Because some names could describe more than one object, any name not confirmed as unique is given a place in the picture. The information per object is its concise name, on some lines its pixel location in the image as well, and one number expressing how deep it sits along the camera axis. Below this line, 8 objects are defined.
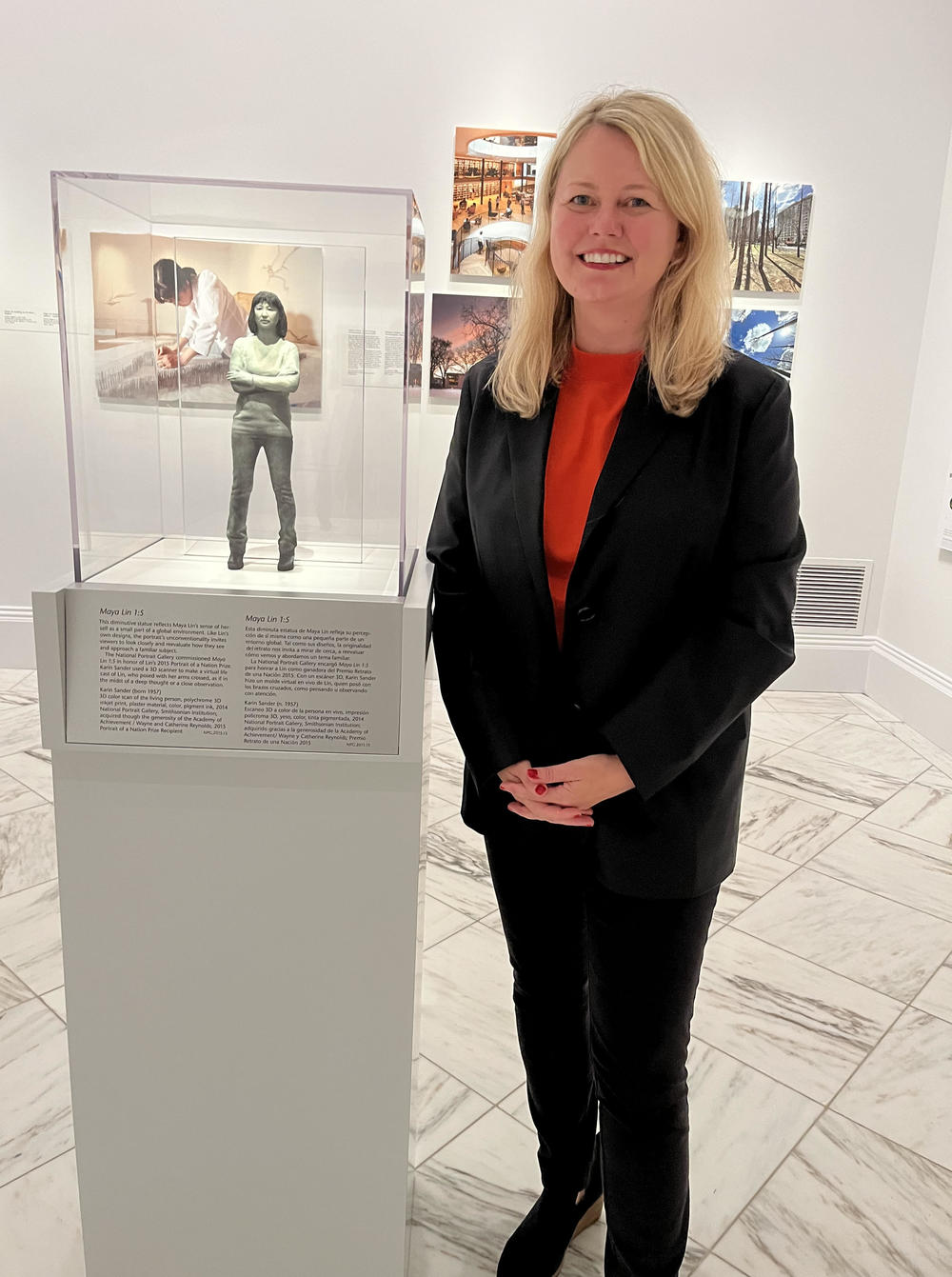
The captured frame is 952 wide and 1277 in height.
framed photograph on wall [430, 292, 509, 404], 5.02
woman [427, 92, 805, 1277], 1.31
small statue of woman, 1.40
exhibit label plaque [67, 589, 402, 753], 1.37
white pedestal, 1.44
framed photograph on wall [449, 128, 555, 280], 4.79
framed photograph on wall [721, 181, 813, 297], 4.96
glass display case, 1.36
